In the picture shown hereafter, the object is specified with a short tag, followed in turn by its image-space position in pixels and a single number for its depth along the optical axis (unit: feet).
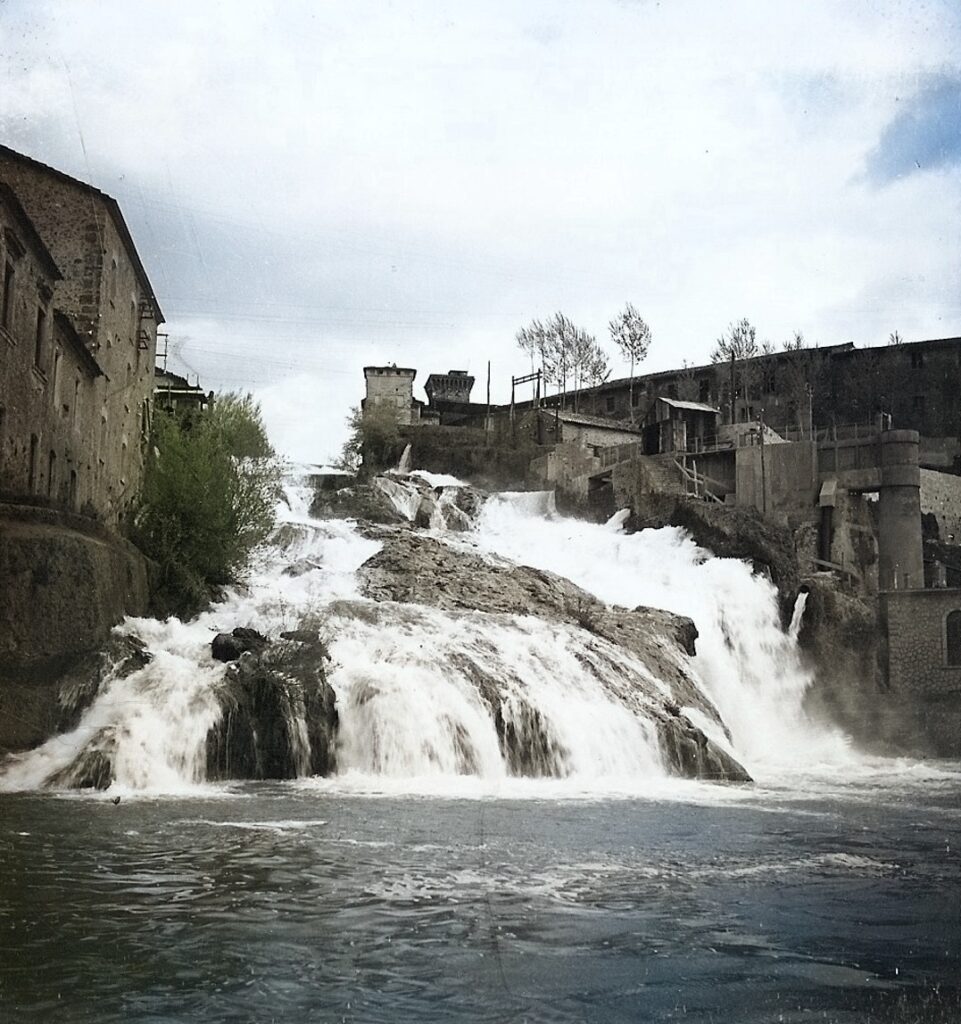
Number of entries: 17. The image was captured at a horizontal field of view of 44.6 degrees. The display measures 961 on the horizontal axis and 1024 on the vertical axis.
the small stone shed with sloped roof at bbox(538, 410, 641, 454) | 203.51
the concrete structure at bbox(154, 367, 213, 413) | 146.00
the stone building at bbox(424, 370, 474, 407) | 257.75
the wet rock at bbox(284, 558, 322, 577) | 107.14
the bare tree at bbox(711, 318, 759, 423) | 230.07
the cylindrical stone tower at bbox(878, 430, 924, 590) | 135.95
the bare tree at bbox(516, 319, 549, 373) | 269.23
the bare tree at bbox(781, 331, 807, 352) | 241.14
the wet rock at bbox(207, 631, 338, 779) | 65.00
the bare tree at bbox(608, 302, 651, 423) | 261.24
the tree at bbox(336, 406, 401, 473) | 196.34
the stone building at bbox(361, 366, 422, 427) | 233.14
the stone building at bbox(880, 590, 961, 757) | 116.26
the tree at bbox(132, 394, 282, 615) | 90.43
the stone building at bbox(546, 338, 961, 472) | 207.00
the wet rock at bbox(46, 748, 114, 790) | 58.70
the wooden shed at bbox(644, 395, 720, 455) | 178.40
